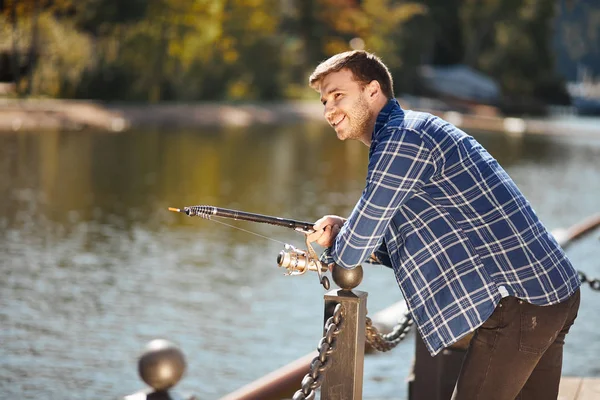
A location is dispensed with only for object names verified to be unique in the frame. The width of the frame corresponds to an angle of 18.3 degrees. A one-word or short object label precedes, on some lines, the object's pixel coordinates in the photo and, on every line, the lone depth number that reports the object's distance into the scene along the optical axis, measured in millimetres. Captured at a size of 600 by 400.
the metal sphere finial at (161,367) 6386
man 5402
